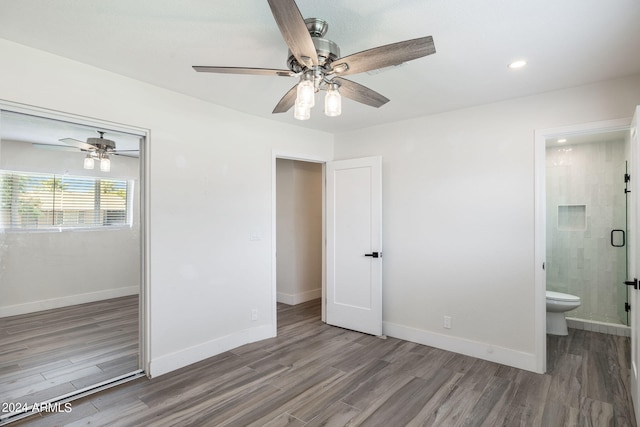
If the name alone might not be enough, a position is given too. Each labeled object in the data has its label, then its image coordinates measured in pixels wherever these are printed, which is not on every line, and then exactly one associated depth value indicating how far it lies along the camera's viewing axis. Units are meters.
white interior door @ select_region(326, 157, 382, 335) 4.06
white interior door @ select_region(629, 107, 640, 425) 2.23
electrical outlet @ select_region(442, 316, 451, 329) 3.63
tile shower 4.16
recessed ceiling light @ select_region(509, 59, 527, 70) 2.45
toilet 3.84
